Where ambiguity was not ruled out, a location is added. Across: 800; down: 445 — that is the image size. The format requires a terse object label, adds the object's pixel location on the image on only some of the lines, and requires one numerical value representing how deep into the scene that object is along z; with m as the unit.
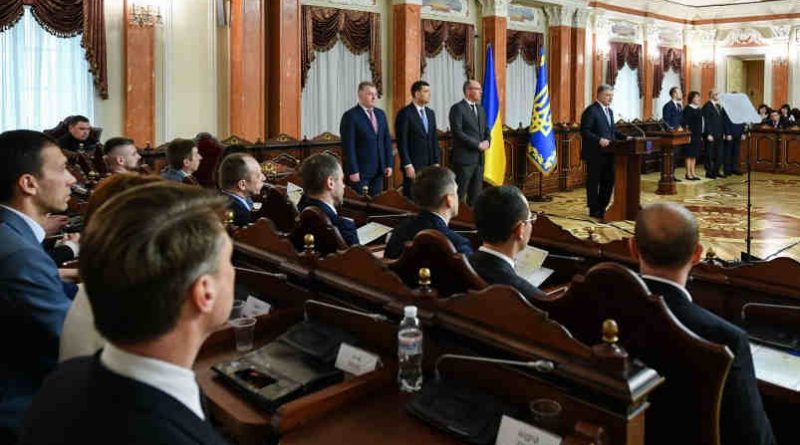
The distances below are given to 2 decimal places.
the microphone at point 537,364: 1.55
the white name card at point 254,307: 2.41
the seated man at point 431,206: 2.89
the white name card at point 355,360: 1.87
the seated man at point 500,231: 2.20
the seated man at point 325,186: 3.31
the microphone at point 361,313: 2.01
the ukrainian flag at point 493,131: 8.05
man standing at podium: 7.38
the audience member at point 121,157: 5.13
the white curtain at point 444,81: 10.48
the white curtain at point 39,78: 6.58
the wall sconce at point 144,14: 6.95
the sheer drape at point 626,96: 14.33
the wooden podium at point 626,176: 7.35
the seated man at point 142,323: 0.92
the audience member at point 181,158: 4.71
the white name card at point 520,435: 1.45
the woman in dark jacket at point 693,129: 11.41
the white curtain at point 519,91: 11.97
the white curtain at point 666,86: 15.52
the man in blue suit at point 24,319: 1.74
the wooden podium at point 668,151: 9.06
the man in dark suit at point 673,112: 12.05
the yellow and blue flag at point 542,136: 8.66
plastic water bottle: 1.82
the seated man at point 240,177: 3.77
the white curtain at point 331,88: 9.10
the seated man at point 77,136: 6.06
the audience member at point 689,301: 1.62
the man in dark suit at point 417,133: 6.45
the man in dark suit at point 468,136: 6.95
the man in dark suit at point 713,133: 11.55
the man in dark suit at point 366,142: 6.09
